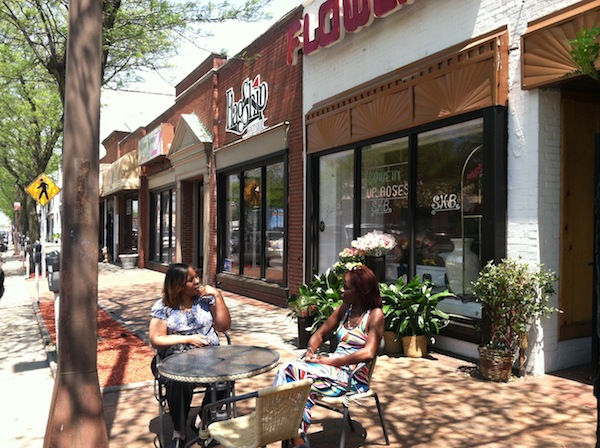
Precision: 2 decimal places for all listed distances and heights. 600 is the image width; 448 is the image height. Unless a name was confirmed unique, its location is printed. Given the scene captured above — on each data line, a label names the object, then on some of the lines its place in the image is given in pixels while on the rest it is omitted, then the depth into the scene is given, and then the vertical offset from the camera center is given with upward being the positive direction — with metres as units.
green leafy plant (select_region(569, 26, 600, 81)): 2.01 +0.68
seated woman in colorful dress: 3.61 -0.85
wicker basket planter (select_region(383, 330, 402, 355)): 6.48 -1.43
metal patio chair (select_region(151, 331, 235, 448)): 3.73 -1.21
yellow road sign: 11.72 +0.84
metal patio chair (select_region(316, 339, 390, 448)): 3.51 -1.15
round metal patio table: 3.12 -0.87
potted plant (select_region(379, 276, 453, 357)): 6.25 -1.04
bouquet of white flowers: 6.86 -0.23
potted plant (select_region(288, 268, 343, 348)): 6.53 -0.95
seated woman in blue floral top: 3.84 -0.67
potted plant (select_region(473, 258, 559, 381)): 5.15 -0.77
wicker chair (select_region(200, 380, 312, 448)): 2.70 -1.02
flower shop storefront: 5.80 +0.65
